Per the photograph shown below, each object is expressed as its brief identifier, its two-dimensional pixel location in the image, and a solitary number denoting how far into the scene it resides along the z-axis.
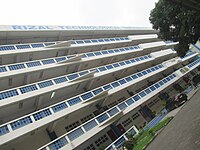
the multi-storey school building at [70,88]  18.75
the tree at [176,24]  21.95
